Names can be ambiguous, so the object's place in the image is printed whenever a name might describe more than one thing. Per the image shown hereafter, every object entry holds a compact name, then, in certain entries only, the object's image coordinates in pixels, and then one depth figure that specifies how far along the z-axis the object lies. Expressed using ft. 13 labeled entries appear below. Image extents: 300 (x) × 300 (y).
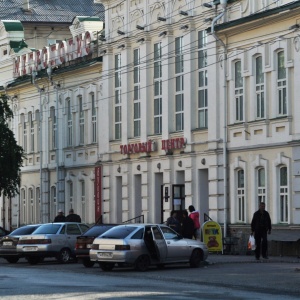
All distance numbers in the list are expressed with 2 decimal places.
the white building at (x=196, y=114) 149.69
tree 199.31
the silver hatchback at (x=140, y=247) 117.50
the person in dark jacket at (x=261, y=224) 130.52
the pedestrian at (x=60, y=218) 174.81
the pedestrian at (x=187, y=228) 147.74
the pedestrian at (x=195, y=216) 153.38
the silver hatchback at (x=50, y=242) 138.00
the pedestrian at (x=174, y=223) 146.10
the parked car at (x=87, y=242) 128.16
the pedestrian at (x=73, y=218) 177.31
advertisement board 148.97
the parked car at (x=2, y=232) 168.96
